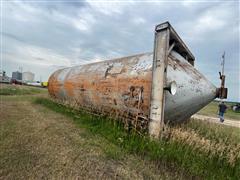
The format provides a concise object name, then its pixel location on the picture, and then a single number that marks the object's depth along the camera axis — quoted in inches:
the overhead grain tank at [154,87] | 144.4
